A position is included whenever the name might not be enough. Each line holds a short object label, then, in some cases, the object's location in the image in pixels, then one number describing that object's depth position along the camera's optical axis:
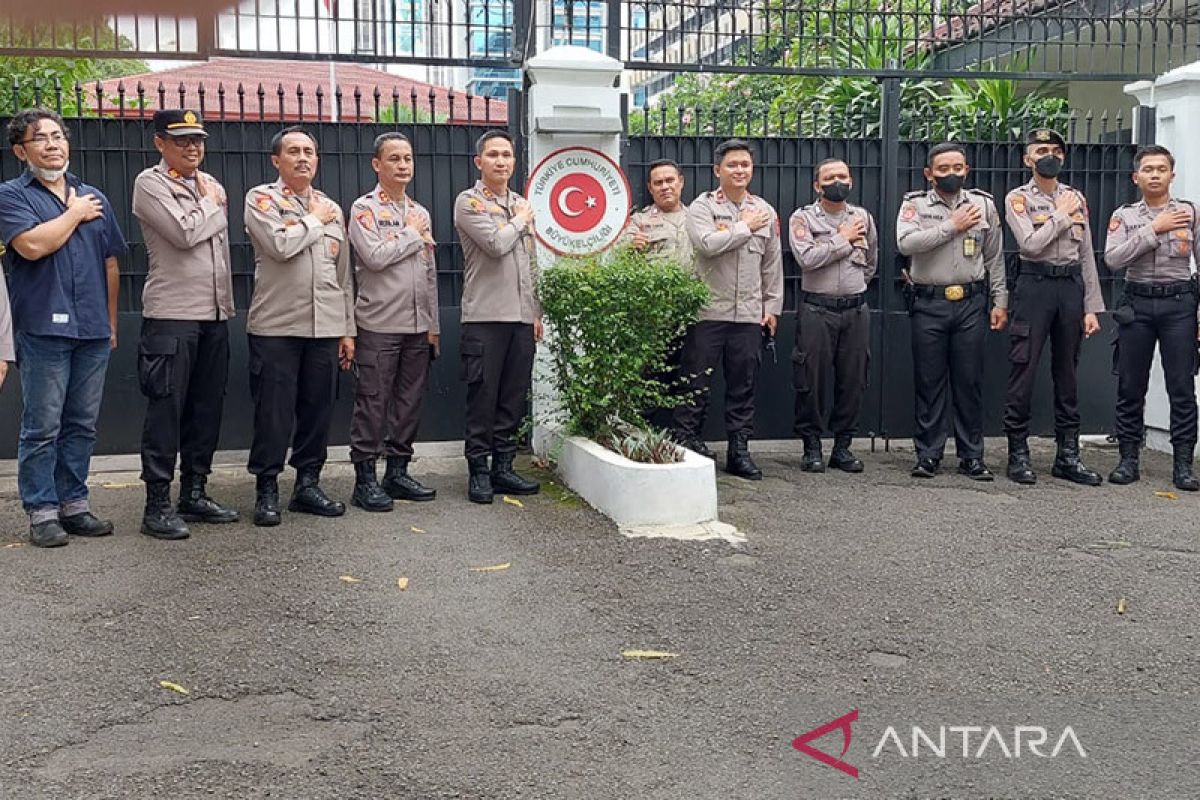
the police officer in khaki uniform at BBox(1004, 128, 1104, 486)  7.01
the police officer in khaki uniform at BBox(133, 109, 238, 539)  5.43
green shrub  6.20
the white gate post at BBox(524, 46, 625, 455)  6.95
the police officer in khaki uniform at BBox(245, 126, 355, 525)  5.72
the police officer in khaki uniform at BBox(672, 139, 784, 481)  7.00
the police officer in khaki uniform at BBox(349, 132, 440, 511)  6.06
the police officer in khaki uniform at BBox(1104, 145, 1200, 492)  6.96
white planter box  5.62
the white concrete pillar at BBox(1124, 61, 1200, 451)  7.74
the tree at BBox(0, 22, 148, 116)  6.63
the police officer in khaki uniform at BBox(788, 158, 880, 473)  7.16
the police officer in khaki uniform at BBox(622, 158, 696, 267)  7.11
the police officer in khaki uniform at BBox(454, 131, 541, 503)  6.31
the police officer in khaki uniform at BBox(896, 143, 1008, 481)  7.07
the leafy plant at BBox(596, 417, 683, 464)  5.98
